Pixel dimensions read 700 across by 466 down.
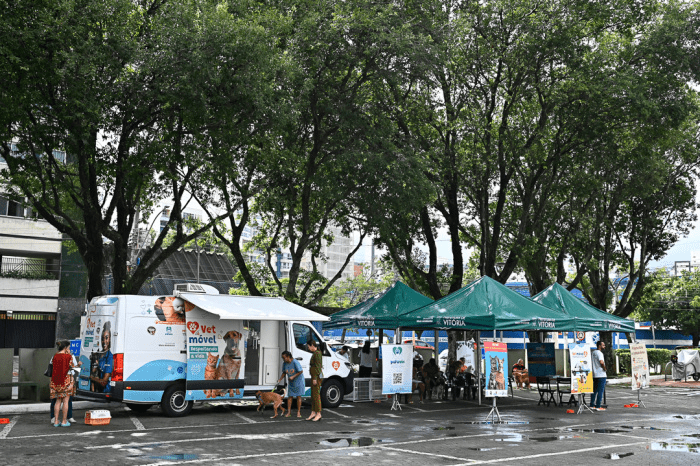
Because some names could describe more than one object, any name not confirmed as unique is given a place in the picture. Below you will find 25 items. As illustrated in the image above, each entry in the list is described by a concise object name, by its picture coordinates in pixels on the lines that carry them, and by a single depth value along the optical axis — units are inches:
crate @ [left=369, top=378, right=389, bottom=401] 808.3
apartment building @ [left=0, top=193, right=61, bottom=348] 1529.3
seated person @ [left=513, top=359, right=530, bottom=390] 1031.6
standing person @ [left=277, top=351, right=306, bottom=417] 618.8
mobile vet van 592.4
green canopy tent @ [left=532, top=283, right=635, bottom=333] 756.0
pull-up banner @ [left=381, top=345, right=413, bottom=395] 704.4
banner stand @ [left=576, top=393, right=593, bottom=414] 712.8
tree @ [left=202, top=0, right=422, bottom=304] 764.0
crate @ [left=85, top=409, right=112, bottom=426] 541.6
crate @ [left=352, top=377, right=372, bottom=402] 800.9
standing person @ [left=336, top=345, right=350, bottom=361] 837.8
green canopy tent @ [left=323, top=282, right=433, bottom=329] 796.0
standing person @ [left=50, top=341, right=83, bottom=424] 538.2
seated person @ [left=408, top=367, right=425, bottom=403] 808.4
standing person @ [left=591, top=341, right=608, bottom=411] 714.8
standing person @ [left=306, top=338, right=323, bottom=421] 606.5
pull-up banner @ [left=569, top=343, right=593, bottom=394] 689.0
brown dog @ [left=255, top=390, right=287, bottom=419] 628.7
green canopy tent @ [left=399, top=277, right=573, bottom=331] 692.1
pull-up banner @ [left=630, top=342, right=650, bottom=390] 759.1
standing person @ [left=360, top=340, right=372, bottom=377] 895.5
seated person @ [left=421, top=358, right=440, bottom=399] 842.2
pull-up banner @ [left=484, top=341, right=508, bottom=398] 619.2
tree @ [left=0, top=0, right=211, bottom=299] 575.2
